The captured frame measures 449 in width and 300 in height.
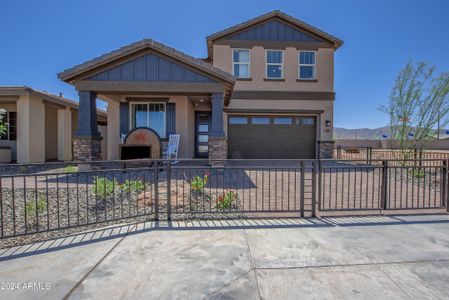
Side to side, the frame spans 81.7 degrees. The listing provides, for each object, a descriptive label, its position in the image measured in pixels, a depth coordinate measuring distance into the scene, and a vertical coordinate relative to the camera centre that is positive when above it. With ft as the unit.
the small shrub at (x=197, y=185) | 20.65 -3.38
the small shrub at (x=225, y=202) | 17.39 -4.08
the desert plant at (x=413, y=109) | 35.19 +4.85
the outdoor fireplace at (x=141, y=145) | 34.40 -0.36
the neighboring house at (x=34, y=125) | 40.60 +2.88
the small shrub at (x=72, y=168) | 32.66 -3.39
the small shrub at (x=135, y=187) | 20.63 -3.61
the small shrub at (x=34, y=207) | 16.67 -4.36
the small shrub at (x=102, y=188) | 19.40 -3.56
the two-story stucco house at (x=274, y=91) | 49.55 +10.17
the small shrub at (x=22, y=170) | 33.79 -3.75
